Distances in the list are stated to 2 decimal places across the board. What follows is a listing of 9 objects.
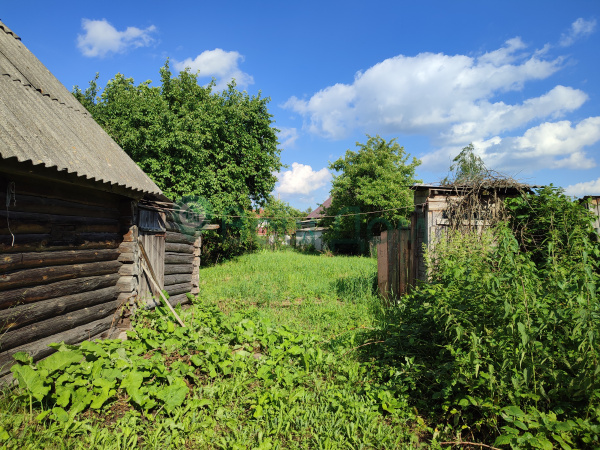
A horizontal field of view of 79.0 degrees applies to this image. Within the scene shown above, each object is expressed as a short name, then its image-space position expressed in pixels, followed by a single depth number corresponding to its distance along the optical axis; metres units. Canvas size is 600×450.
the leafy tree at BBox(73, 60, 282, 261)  14.52
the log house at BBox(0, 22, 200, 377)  3.94
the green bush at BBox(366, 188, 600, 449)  2.55
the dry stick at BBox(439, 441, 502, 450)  2.76
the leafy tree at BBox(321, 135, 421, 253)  22.36
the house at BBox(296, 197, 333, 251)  31.47
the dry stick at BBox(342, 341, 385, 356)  5.01
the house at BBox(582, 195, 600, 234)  5.81
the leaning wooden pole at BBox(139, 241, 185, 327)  6.63
